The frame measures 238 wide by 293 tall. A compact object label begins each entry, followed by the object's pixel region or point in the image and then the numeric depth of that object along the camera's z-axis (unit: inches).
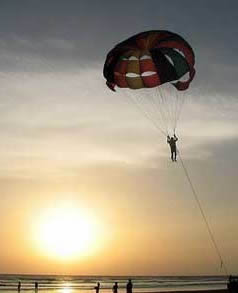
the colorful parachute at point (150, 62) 1110.4
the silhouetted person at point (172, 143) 1118.4
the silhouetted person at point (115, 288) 1018.1
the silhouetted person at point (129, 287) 1006.9
